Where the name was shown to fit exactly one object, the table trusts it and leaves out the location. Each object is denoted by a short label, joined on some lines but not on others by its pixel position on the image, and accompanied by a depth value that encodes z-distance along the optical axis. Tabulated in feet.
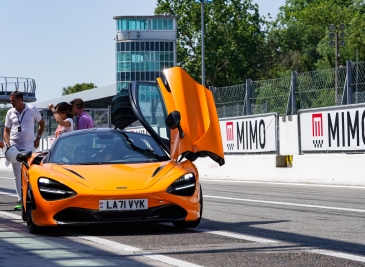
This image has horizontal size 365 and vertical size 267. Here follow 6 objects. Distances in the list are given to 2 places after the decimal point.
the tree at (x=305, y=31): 355.77
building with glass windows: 373.61
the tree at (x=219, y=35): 358.84
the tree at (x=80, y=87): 540.52
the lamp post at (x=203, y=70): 195.70
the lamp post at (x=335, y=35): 198.95
